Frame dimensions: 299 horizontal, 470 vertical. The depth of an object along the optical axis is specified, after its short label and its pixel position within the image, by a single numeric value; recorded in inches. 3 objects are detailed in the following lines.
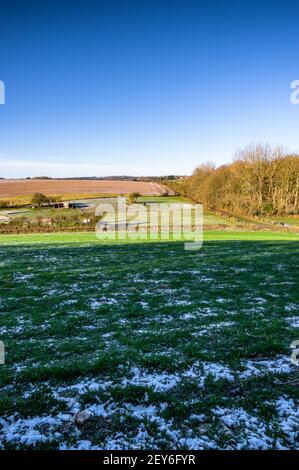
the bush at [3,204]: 2684.5
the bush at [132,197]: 3331.7
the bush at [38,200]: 2634.1
